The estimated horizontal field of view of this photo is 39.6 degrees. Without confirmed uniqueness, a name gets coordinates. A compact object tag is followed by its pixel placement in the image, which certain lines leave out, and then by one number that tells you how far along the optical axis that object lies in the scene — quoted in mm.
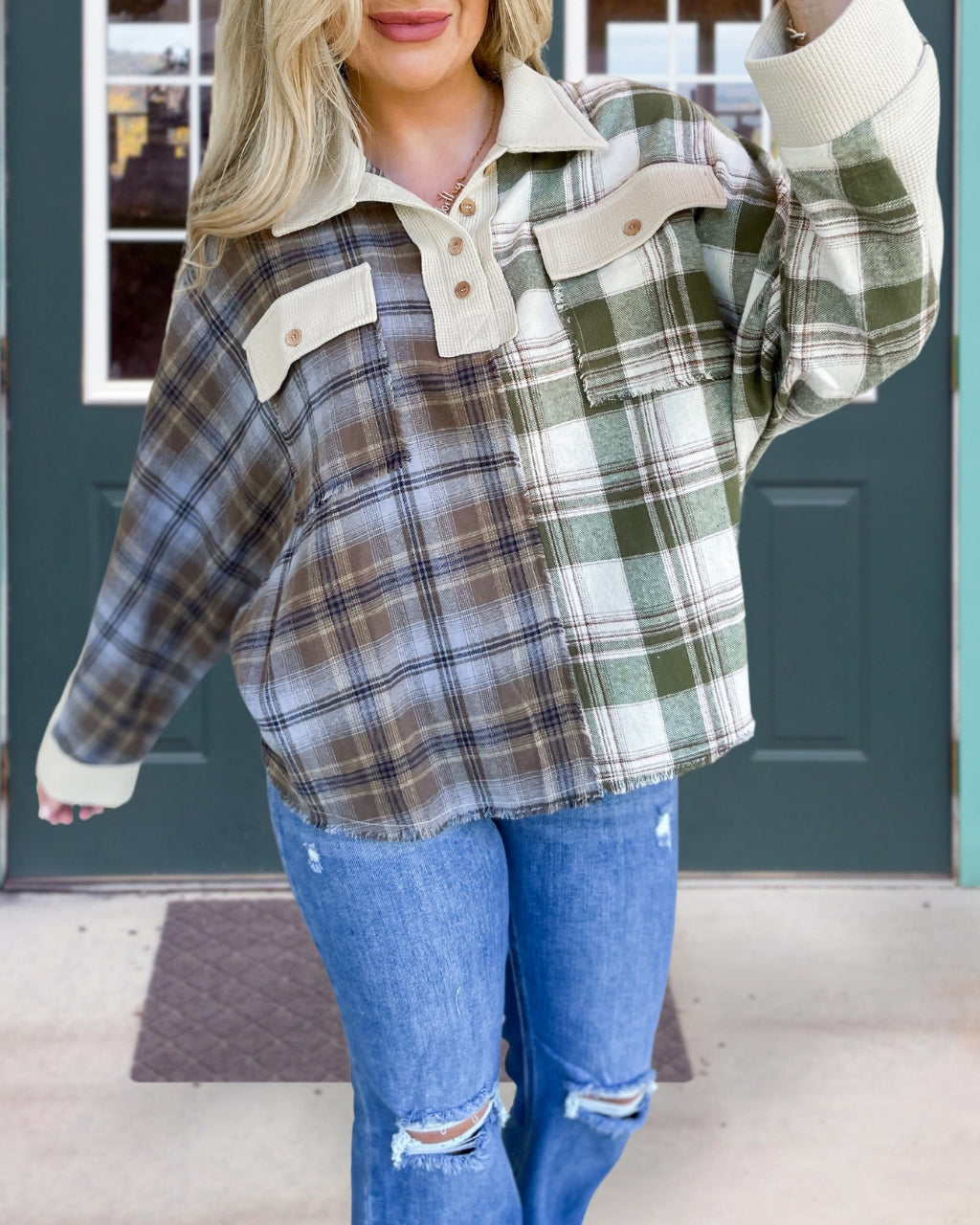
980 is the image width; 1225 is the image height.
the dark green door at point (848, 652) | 3172
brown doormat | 2469
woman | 1290
